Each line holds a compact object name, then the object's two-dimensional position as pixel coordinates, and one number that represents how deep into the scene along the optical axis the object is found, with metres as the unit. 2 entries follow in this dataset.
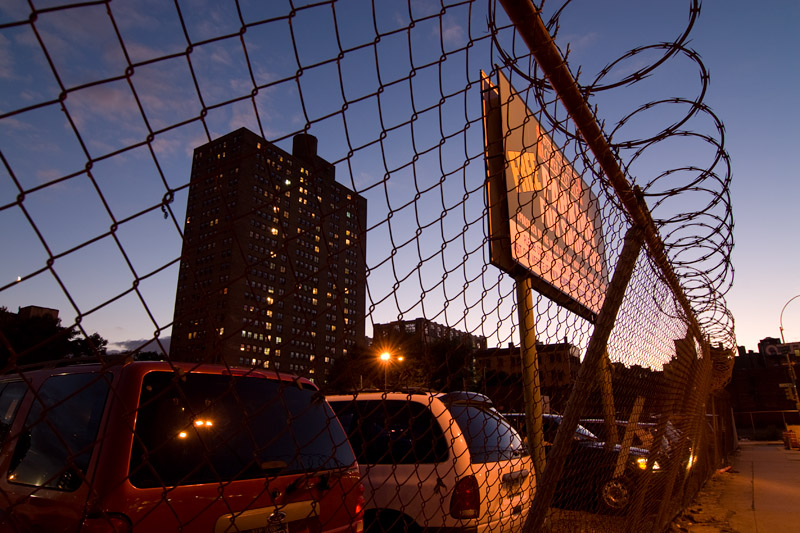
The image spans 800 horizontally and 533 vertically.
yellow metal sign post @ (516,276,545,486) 3.11
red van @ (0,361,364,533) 2.13
